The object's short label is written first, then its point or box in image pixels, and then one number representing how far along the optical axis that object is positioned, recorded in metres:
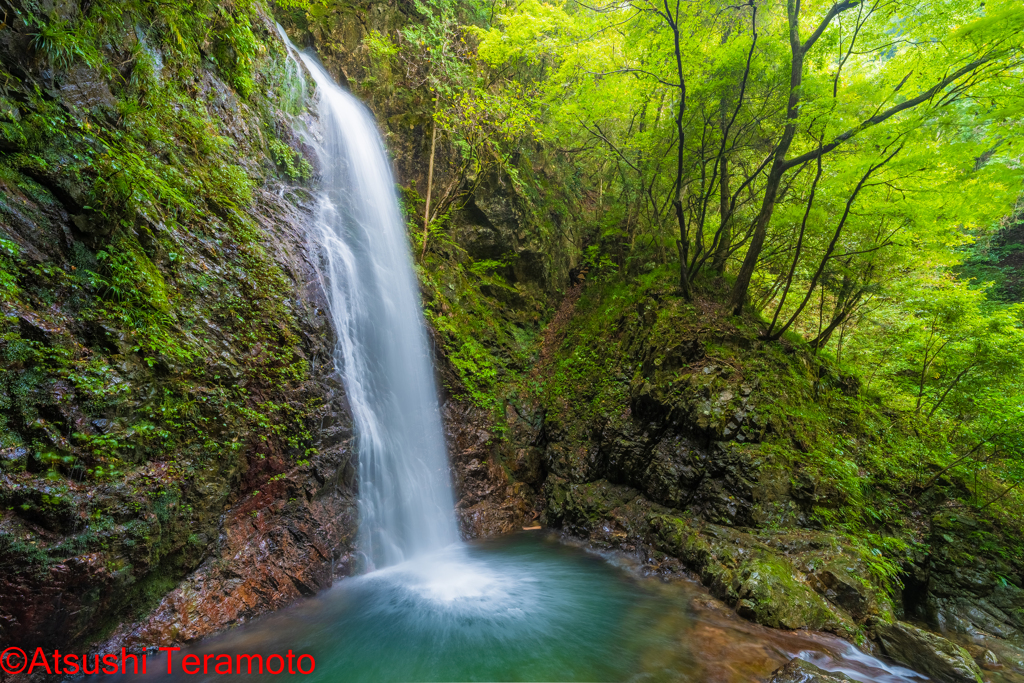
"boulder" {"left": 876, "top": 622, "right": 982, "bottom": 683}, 3.45
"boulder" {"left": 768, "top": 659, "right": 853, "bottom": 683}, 3.26
